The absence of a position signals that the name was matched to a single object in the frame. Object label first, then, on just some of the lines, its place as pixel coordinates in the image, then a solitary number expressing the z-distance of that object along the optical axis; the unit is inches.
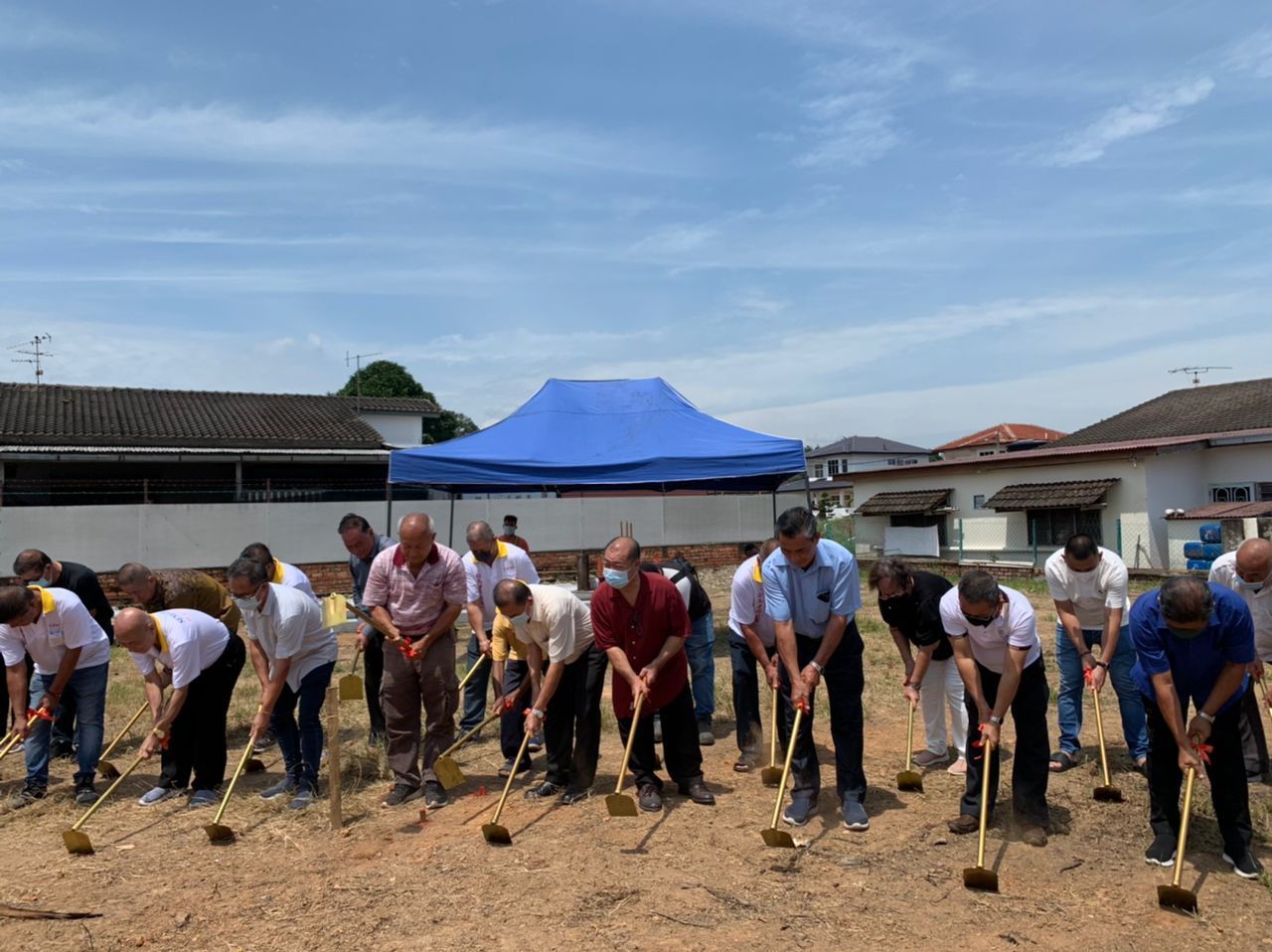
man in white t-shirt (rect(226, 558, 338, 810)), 203.0
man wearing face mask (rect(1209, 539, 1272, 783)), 196.7
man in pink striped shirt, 210.1
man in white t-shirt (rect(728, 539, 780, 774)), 229.6
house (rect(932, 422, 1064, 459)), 1711.4
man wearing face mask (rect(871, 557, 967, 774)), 211.2
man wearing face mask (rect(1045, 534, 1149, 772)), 213.2
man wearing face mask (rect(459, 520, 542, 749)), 259.0
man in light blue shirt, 189.2
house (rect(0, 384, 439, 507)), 652.1
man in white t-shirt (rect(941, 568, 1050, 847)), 176.2
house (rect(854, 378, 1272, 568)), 704.4
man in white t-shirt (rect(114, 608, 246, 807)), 207.2
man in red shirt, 198.8
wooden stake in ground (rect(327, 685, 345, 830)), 191.5
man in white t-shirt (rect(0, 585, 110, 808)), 213.9
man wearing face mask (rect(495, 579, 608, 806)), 202.5
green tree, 1680.6
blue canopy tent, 414.6
